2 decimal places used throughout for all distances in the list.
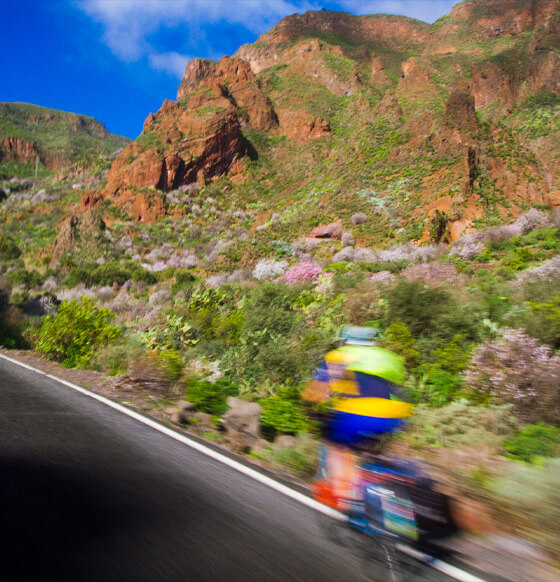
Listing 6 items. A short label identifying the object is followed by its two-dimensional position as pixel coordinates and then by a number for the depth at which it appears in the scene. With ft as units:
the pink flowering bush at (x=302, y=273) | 55.98
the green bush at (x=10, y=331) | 48.03
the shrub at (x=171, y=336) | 35.88
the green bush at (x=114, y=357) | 30.88
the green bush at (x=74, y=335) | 38.09
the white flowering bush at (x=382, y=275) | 43.18
